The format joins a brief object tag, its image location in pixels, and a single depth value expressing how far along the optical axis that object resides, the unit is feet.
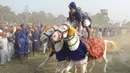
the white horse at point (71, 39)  27.96
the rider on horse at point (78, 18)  30.58
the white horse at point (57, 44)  30.25
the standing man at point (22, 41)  46.78
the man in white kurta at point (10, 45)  47.85
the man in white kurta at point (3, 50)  44.42
